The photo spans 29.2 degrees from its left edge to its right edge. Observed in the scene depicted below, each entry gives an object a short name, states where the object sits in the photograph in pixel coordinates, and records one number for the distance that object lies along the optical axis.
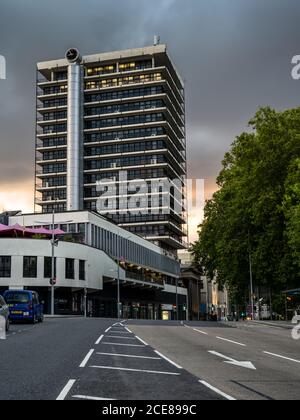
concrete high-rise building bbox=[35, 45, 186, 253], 119.62
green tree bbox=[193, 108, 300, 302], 43.94
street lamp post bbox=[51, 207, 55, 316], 57.61
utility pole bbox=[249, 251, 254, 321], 52.12
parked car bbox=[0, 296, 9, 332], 24.73
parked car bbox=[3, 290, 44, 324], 33.22
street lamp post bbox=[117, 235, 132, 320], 91.38
